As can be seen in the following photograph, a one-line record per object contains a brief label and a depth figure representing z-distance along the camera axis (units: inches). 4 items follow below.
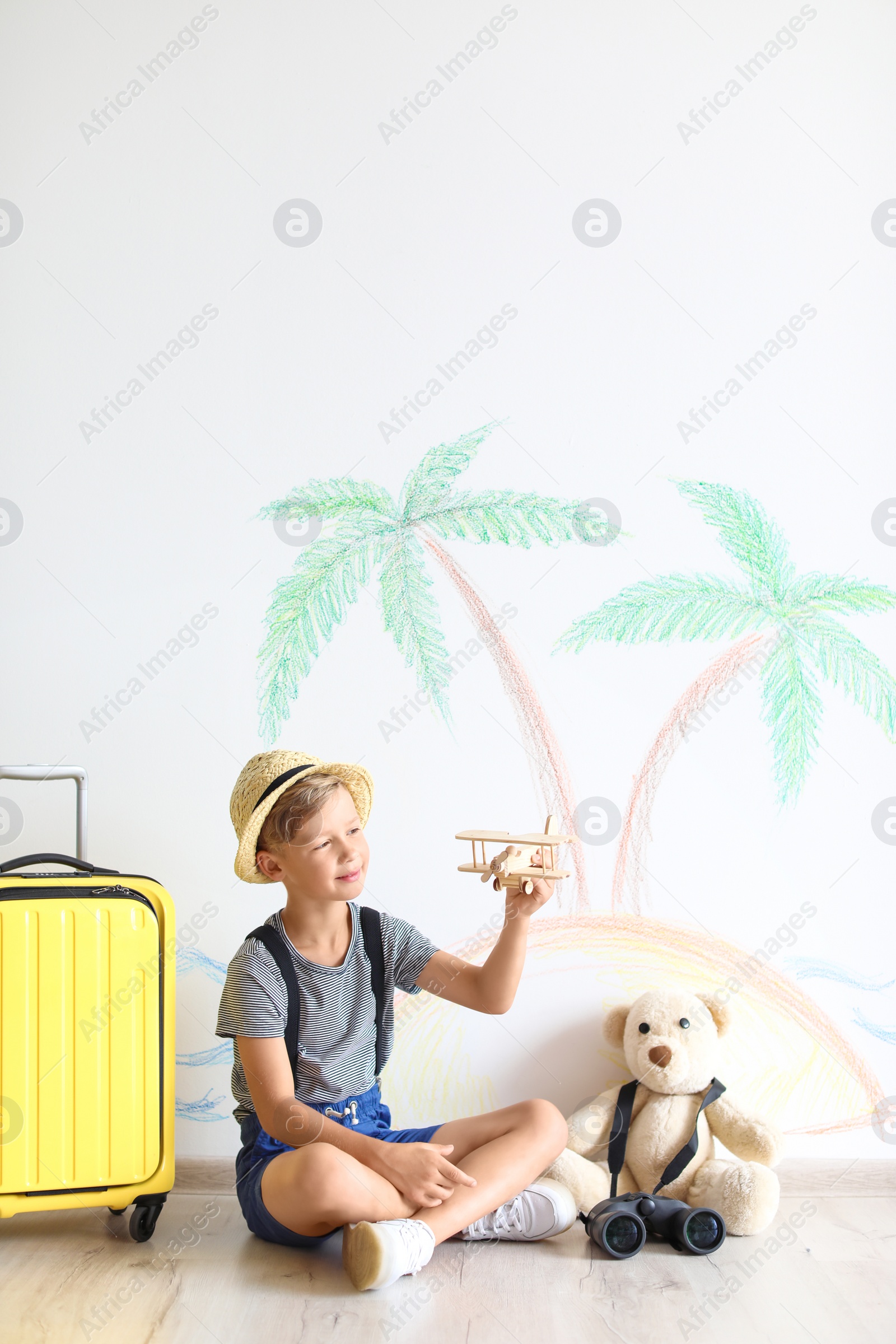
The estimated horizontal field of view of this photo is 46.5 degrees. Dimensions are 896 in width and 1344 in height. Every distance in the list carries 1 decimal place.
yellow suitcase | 55.5
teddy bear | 60.1
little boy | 51.3
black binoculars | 54.4
